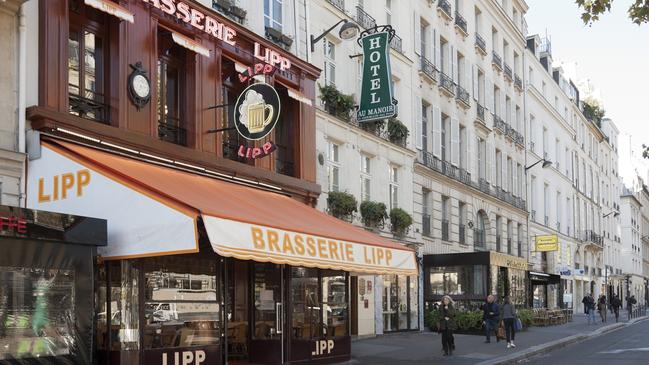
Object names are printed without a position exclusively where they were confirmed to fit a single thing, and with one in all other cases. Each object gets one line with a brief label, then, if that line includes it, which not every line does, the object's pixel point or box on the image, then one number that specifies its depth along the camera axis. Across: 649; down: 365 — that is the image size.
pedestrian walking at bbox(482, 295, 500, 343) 21.94
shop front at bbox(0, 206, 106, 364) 9.17
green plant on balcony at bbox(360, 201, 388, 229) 21.61
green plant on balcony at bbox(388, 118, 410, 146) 23.98
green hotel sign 20.69
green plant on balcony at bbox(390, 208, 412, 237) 23.50
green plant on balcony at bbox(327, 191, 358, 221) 19.94
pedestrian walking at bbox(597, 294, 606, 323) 37.75
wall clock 13.09
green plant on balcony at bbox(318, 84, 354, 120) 20.10
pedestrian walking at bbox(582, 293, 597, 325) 34.45
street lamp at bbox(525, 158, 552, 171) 37.09
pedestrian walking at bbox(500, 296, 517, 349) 20.48
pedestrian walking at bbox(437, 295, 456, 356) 17.61
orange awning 10.71
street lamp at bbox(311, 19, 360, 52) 18.33
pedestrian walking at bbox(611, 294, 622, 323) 39.77
